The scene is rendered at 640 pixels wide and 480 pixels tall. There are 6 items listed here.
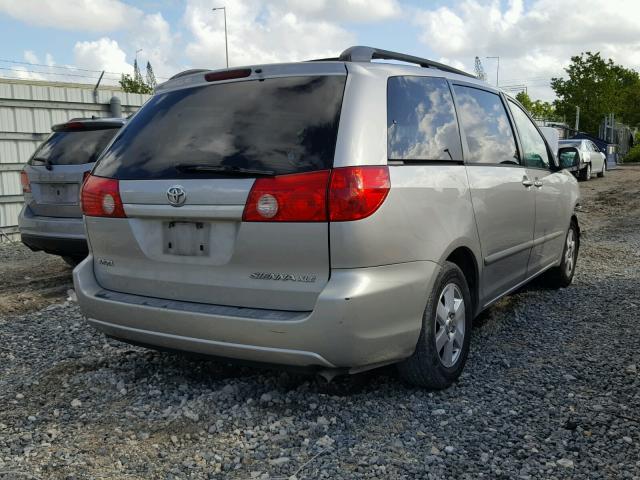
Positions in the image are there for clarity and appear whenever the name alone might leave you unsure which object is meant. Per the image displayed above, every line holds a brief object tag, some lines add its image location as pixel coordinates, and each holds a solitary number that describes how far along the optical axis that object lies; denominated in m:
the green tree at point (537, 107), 70.86
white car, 23.61
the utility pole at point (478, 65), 88.12
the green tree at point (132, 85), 59.94
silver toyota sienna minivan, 3.04
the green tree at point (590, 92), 45.94
